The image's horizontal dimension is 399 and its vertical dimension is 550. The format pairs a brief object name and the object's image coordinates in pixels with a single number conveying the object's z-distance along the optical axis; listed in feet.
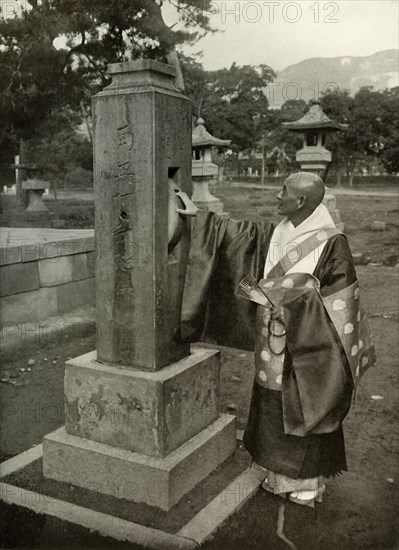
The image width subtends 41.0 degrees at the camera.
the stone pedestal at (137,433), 10.07
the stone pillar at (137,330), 9.78
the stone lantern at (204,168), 56.13
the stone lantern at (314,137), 54.90
